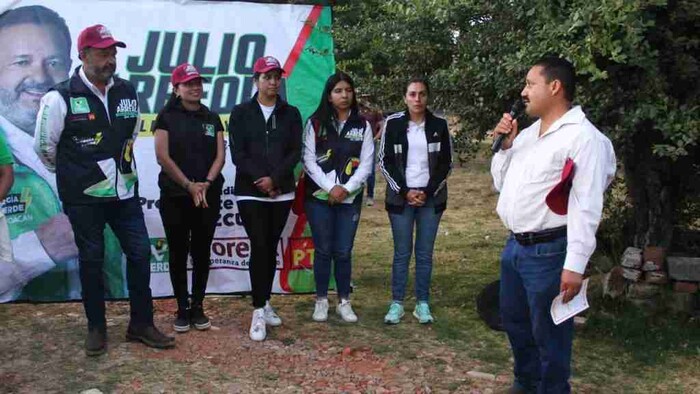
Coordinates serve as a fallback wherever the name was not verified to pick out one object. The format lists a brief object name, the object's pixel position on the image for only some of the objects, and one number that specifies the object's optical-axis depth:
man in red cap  4.61
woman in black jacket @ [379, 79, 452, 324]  5.43
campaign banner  5.66
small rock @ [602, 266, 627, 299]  5.90
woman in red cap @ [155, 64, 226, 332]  5.11
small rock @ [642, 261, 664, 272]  5.73
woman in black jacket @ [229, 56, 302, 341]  5.23
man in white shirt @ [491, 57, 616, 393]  3.43
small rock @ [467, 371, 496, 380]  4.66
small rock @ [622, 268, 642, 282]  5.79
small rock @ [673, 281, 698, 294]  5.67
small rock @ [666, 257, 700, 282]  5.66
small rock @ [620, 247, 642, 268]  5.80
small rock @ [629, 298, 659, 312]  5.70
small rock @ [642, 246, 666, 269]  5.74
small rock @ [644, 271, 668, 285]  5.71
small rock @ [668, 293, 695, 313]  5.66
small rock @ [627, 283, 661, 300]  5.75
